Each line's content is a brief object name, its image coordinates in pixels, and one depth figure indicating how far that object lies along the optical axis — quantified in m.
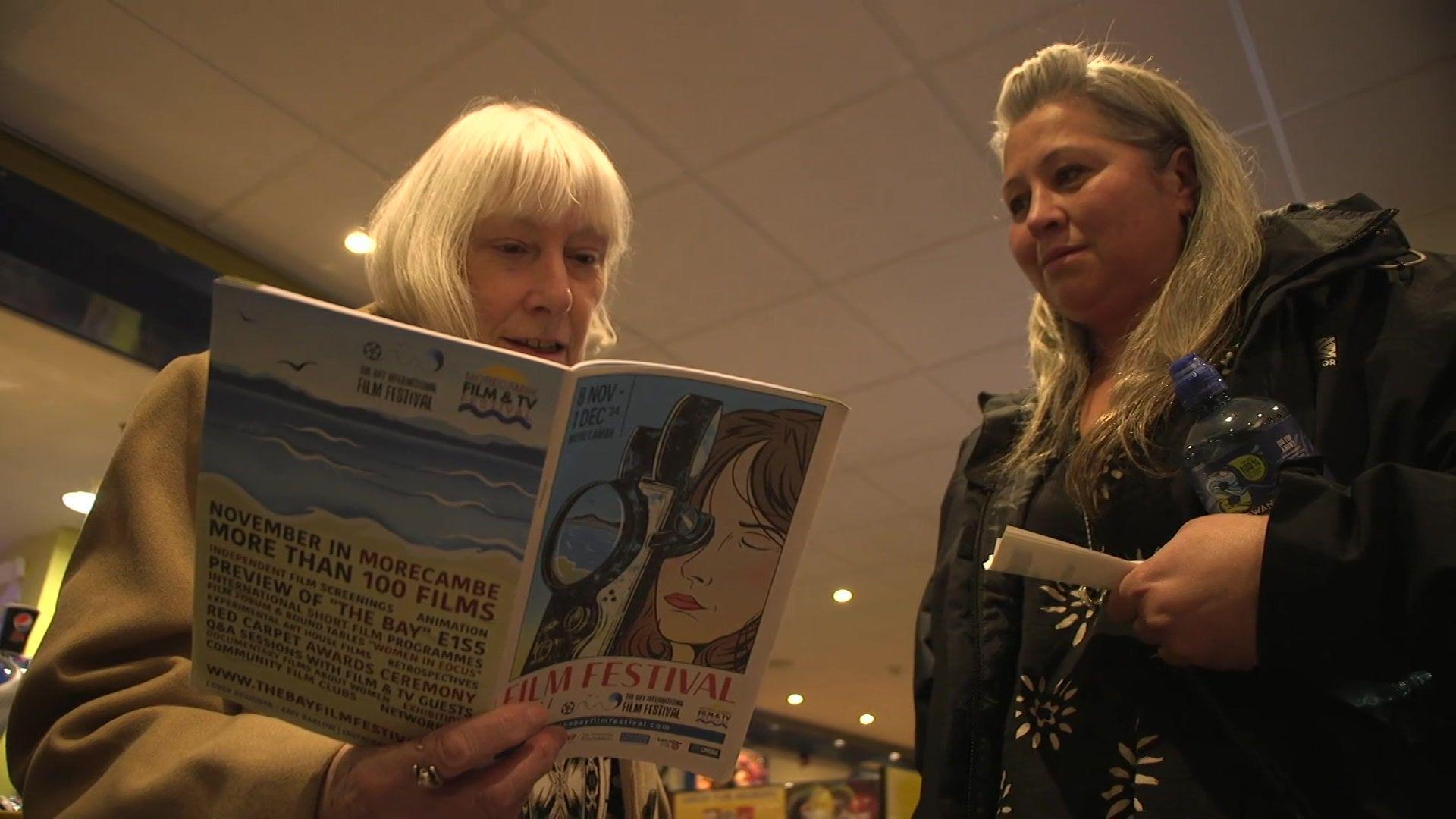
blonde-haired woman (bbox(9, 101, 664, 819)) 0.62
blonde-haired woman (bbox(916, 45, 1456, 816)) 0.64
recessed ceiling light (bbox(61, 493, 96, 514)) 4.57
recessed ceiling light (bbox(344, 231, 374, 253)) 2.92
